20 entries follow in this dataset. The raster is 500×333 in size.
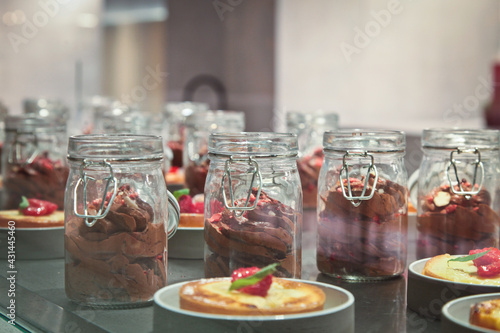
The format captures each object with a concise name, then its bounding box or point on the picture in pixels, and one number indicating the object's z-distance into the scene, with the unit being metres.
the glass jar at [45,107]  1.89
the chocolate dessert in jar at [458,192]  0.95
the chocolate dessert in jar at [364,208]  0.91
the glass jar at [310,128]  1.32
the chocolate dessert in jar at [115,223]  0.83
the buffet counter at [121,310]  0.79
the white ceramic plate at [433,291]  0.79
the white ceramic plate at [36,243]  1.01
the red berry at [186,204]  1.04
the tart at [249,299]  0.74
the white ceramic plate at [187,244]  1.00
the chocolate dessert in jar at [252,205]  0.85
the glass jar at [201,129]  1.27
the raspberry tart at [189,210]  1.01
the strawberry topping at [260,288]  0.76
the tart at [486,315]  0.70
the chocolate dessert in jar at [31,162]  1.22
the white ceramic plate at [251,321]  0.72
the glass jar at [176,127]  1.60
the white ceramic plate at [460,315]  0.70
